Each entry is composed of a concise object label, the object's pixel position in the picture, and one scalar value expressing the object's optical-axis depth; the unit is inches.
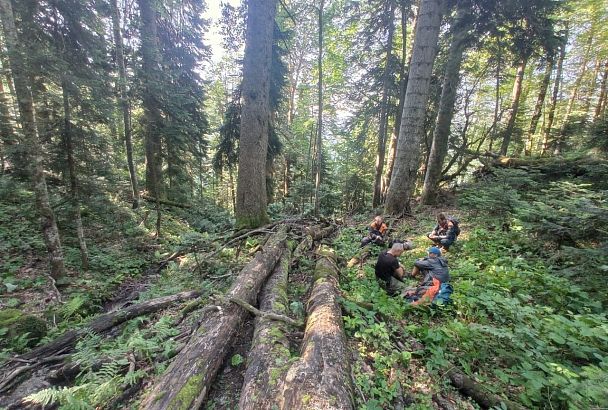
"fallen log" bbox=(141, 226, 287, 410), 87.8
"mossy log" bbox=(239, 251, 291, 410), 88.0
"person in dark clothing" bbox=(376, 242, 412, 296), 203.5
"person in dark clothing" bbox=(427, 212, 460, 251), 259.0
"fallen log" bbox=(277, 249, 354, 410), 81.9
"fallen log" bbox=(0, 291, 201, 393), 114.8
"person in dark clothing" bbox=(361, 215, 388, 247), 288.2
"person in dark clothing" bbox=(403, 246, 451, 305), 171.8
